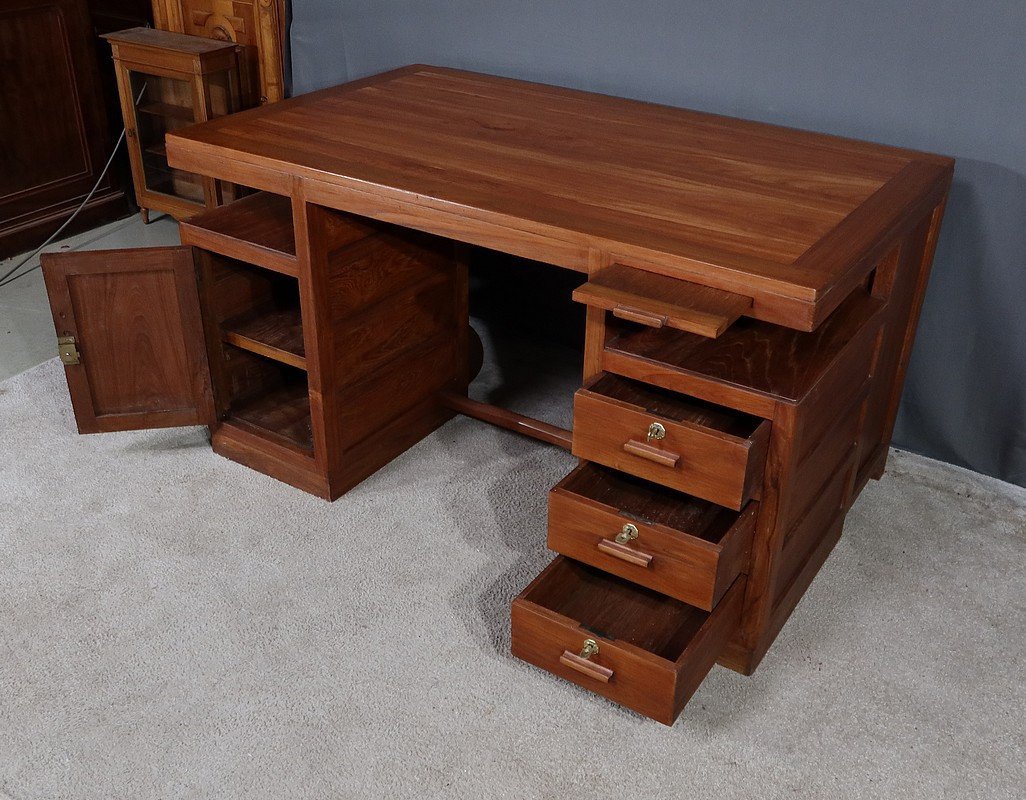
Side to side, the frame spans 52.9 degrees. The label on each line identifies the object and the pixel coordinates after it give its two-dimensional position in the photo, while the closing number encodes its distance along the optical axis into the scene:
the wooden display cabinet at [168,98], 2.85
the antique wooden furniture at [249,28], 2.78
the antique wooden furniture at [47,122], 3.03
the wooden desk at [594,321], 1.47
